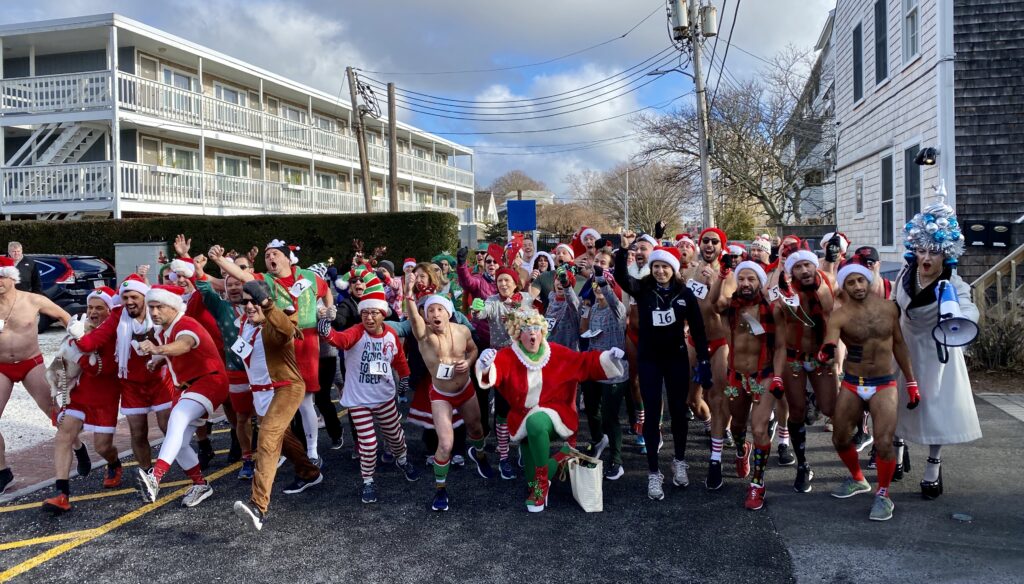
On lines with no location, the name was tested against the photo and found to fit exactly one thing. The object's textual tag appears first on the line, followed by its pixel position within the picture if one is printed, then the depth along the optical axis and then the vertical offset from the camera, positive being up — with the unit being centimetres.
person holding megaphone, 493 -49
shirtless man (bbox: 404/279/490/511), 548 -59
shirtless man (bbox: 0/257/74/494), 575 -41
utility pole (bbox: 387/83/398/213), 2298 +453
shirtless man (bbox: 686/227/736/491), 560 -37
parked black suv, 1498 +25
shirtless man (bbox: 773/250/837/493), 535 -42
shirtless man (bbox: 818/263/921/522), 484 -57
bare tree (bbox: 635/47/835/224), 3030 +603
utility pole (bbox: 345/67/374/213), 2391 +506
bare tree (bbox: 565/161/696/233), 5006 +640
